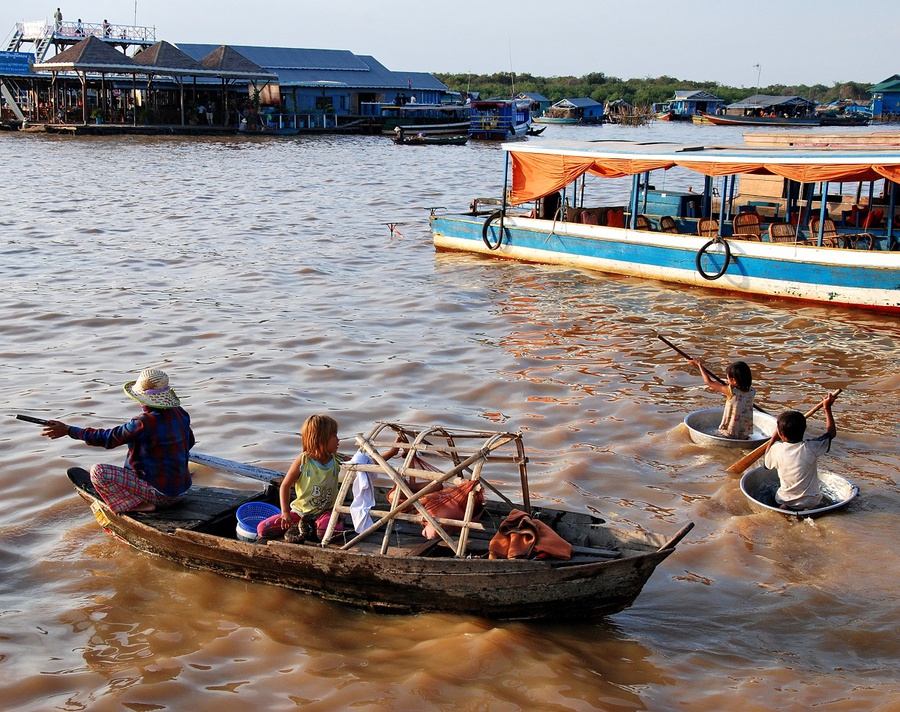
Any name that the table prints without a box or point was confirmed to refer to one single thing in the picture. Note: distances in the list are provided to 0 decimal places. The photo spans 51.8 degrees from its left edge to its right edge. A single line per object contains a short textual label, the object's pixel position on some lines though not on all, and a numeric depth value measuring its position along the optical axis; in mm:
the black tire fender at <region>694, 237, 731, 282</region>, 13922
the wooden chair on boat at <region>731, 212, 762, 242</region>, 14266
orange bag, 5445
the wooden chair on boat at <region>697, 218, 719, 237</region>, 14625
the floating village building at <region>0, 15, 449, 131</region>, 48312
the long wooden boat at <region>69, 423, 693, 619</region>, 5086
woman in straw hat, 5812
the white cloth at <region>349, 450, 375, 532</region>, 5422
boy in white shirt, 6480
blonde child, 5531
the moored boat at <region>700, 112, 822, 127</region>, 68438
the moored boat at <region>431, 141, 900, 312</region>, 12844
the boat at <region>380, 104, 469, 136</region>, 50812
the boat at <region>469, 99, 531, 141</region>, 52812
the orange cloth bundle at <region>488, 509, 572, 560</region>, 5113
